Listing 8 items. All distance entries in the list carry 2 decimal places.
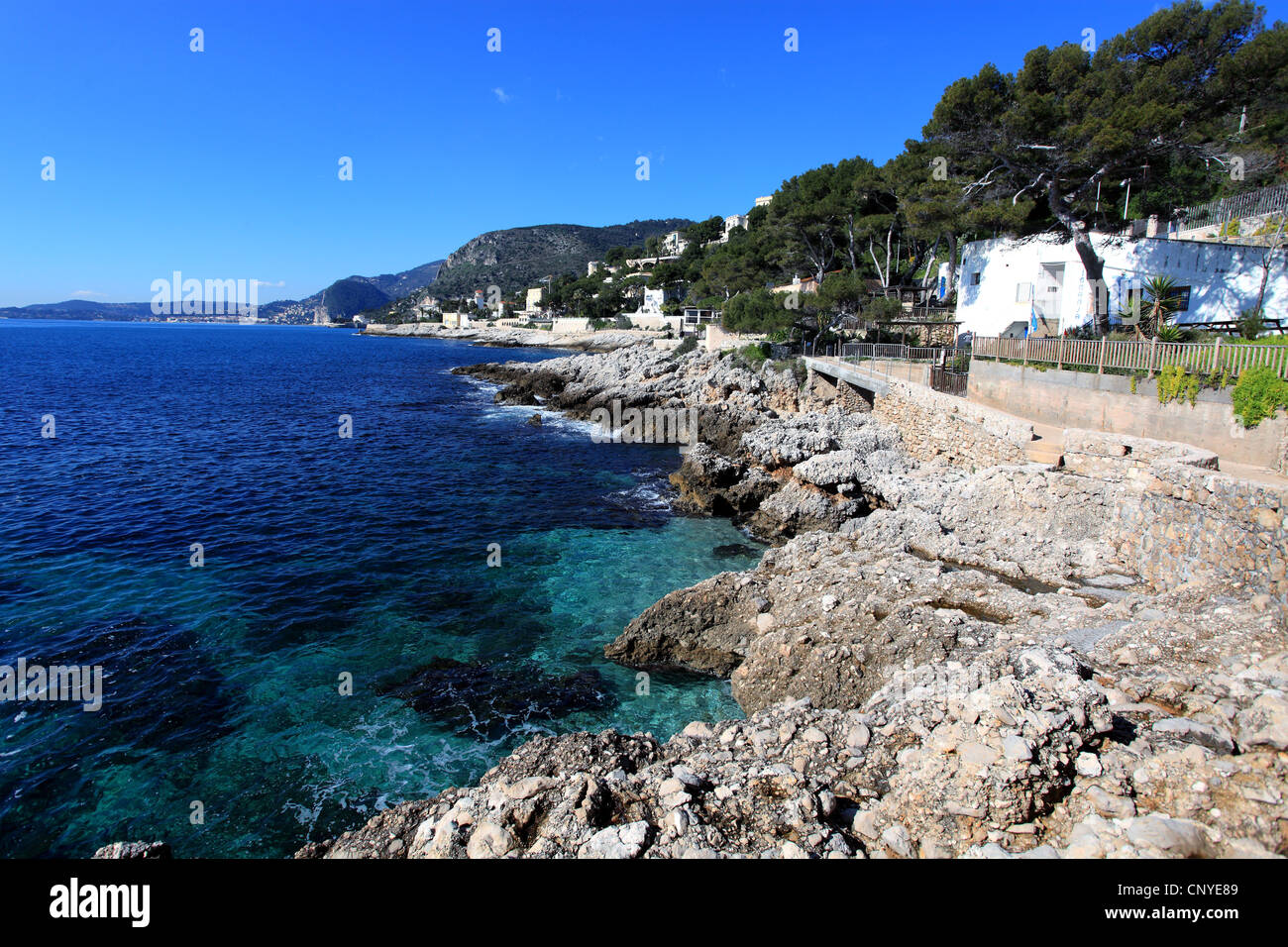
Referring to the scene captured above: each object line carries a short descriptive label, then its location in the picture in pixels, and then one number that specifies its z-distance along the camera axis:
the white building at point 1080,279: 20.86
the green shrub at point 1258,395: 12.22
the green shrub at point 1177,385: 13.64
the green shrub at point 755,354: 39.56
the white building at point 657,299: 108.99
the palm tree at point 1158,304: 20.51
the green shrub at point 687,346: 58.06
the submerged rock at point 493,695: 10.66
